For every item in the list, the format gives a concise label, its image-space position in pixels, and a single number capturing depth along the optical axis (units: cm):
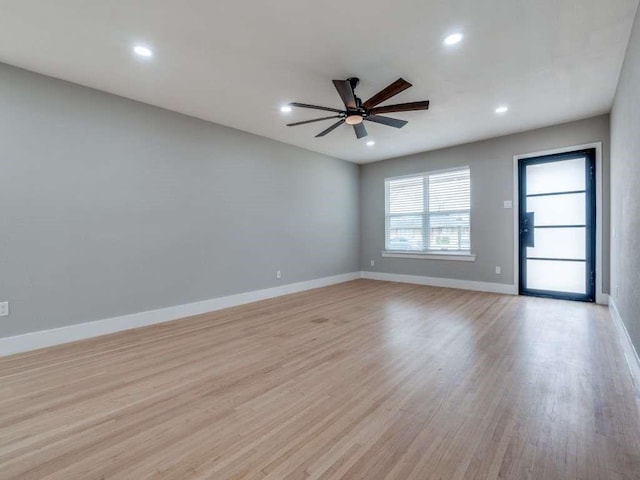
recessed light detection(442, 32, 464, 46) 262
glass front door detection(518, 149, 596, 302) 470
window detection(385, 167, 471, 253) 598
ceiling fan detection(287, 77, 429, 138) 287
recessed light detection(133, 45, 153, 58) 276
